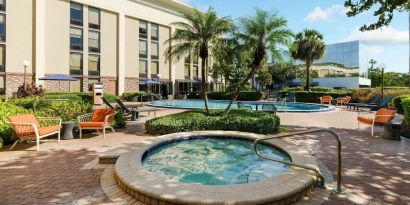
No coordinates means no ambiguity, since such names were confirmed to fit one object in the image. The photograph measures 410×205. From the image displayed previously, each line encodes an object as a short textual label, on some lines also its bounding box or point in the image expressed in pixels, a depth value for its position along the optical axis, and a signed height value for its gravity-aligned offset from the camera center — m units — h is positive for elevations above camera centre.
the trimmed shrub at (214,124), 10.92 -1.02
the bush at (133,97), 34.31 -0.05
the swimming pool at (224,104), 24.26 -0.73
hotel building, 27.05 +5.87
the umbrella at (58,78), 25.45 +1.63
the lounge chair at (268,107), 14.62 -0.61
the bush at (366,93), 26.16 +0.42
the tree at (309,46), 34.81 +6.18
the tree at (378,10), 8.40 +2.63
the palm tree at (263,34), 13.59 +3.03
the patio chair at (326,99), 28.02 -0.15
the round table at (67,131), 9.85 -1.18
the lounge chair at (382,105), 18.30 -0.46
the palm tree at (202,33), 15.55 +3.47
